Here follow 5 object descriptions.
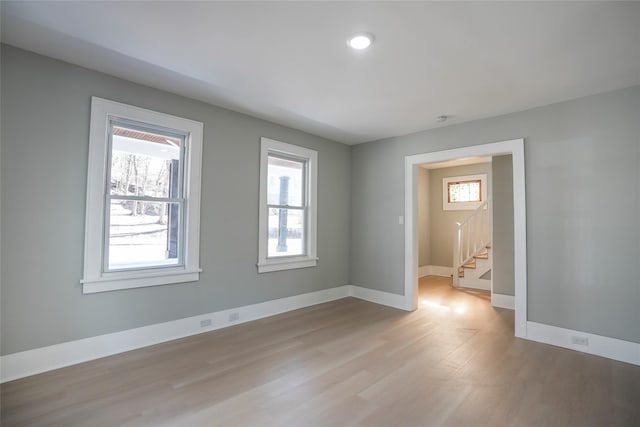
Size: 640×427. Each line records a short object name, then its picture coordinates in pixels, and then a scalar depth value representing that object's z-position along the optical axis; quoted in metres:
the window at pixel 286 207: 4.12
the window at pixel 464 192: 6.97
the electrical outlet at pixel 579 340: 3.13
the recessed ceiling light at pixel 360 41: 2.23
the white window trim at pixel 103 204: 2.76
